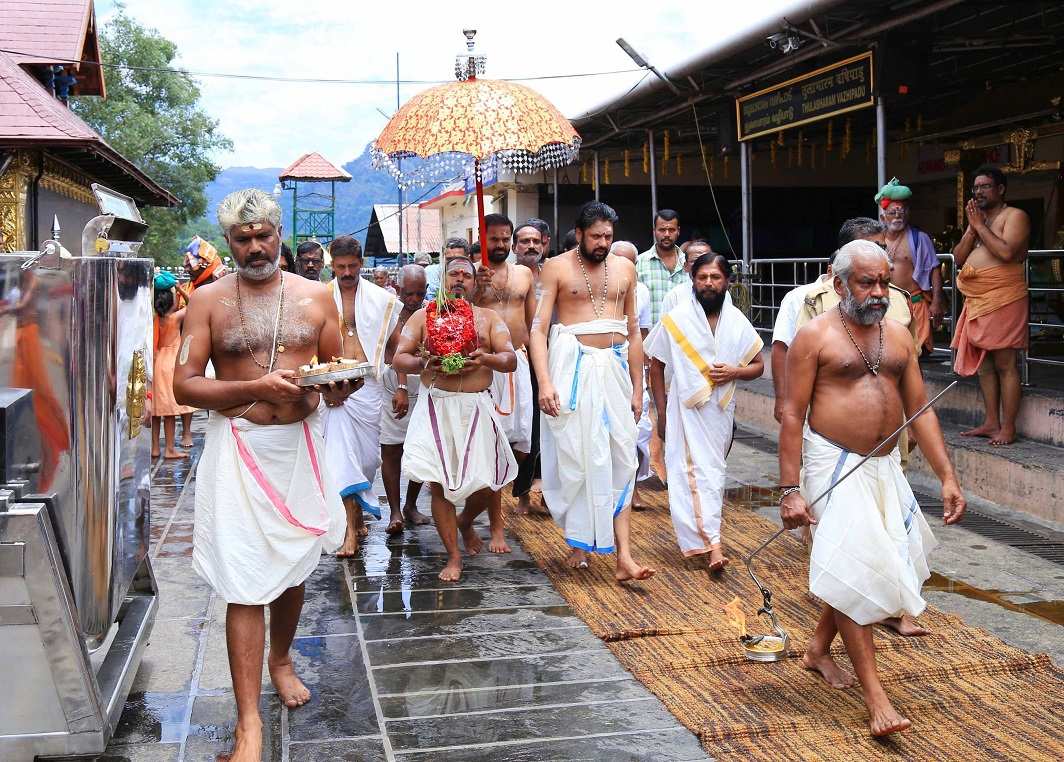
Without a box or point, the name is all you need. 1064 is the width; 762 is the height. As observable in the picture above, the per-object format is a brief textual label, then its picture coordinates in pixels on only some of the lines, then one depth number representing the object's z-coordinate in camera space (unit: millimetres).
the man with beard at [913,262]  9414
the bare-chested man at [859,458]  4137
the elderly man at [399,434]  7559
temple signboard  10188
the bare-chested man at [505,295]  7633
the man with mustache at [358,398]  7070
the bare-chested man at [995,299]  8078
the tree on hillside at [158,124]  39062
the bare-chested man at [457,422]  6488
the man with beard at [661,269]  9289
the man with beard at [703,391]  6449
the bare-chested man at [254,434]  4090
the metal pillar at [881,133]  9883
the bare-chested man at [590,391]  6305
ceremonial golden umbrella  6504
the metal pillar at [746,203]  13117
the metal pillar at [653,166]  15982
